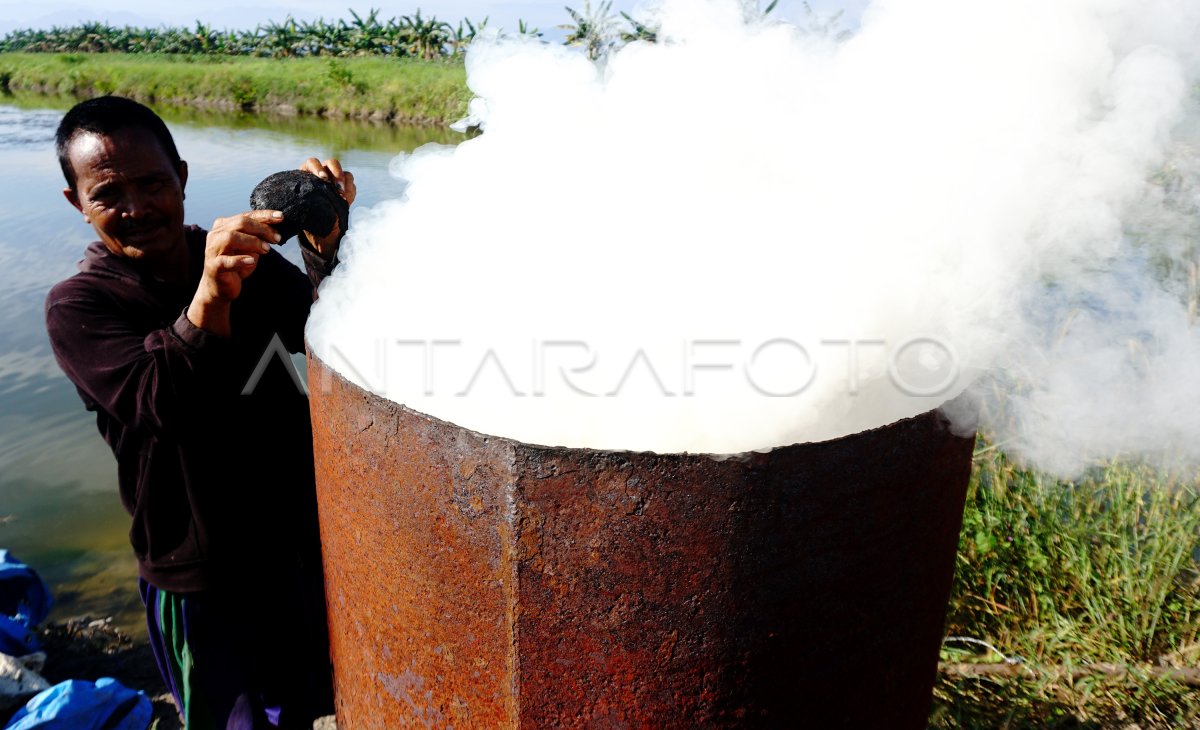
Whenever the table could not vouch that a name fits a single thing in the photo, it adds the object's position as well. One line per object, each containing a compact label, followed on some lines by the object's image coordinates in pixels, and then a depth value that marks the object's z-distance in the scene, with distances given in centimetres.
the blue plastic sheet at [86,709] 255
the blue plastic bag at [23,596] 331
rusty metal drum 121
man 165
